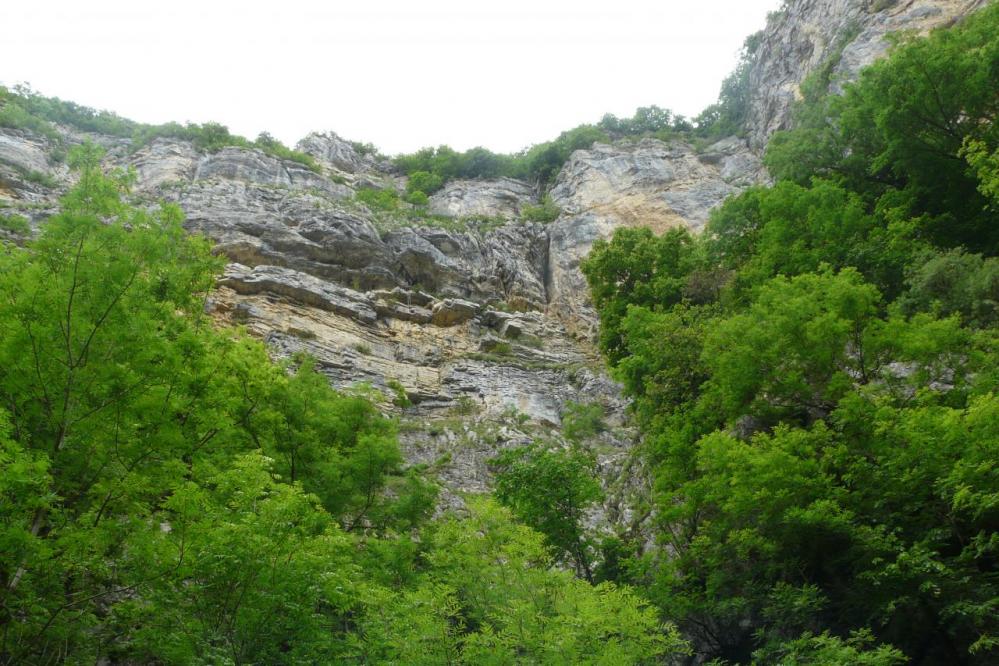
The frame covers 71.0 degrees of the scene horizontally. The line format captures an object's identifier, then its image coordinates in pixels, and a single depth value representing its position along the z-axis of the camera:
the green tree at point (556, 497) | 14.91
